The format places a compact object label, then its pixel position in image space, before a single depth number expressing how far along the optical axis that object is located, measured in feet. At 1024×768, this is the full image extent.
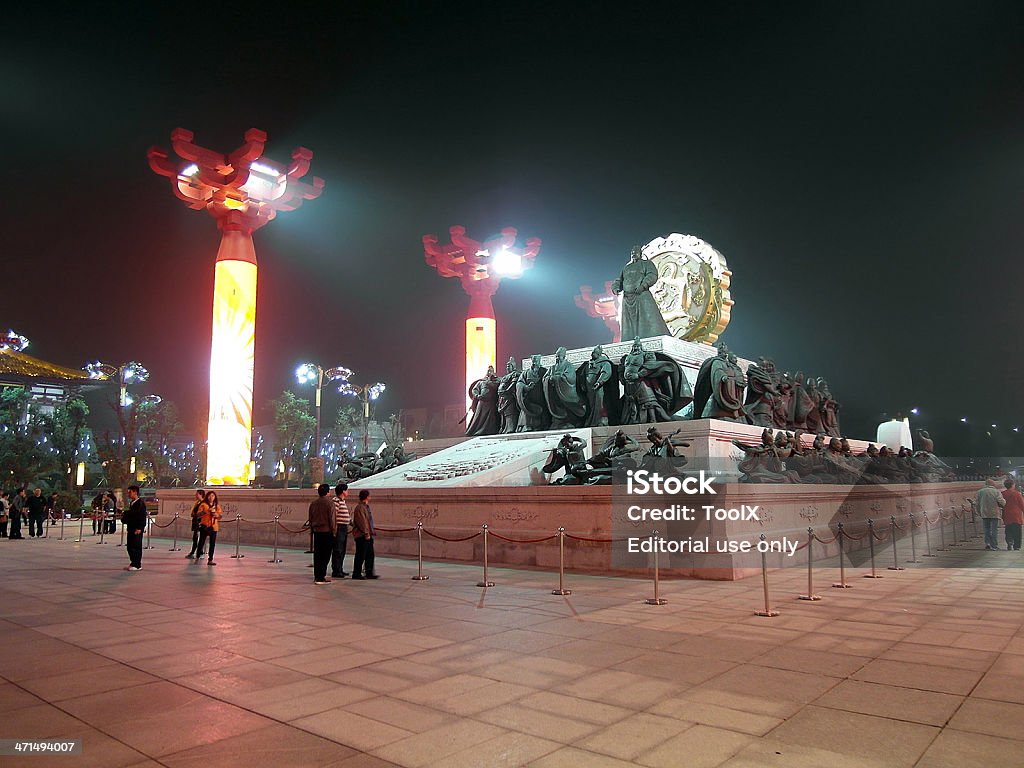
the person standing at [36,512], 74.64
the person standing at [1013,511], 48.65
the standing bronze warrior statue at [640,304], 81.35
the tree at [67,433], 155.43
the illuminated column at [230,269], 102.83
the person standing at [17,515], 71.46
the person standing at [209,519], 47.85
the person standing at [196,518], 48.91
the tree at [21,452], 144.25
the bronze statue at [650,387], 61.87
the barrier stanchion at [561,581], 30.66
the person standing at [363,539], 36.76
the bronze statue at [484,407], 73.77
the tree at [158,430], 180.65
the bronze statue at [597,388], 65.31
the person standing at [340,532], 37.91
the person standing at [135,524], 41.32
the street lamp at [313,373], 129.69
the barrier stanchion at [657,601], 28.40
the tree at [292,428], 195.42
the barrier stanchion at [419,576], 36.06
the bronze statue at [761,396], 64.34
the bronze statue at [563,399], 67.10
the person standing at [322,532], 35.81
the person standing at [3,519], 73.77
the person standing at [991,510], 51.21
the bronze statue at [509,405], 71.61
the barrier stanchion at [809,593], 29.21
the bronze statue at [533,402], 69.10
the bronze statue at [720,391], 60.13
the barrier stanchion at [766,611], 25.72
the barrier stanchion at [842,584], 33.12
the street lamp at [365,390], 130.03
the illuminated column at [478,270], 153.79
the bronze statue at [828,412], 76.02
